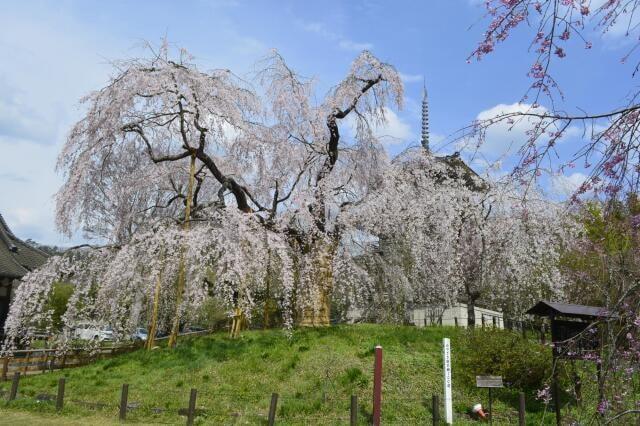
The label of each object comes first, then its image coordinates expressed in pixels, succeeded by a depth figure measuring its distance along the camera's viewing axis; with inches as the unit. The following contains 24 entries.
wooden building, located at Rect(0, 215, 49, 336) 813.9
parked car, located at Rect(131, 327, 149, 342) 1315.2
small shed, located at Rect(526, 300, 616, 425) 407.5
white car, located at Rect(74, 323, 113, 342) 643.5
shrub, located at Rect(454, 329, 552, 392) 465.4
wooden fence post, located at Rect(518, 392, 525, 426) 373.7
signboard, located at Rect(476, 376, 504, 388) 381.7
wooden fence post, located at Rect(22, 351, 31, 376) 669.3
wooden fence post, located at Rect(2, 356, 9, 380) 610.9
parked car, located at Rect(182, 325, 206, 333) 1280.4
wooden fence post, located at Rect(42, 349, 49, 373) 679.9
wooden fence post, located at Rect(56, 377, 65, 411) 459.5
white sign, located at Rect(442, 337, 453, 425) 397.1
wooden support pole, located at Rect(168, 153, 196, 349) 573.6
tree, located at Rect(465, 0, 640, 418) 128.0
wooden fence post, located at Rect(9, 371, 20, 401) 491.8
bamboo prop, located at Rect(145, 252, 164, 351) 581.6
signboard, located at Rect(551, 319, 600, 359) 411.2
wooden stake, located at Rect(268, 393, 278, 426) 383.9
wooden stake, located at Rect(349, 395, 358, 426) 370.9
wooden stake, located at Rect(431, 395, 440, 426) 390.3
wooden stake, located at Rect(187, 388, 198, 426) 402.9
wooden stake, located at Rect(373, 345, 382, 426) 366.3
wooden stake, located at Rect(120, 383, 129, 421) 427.2
